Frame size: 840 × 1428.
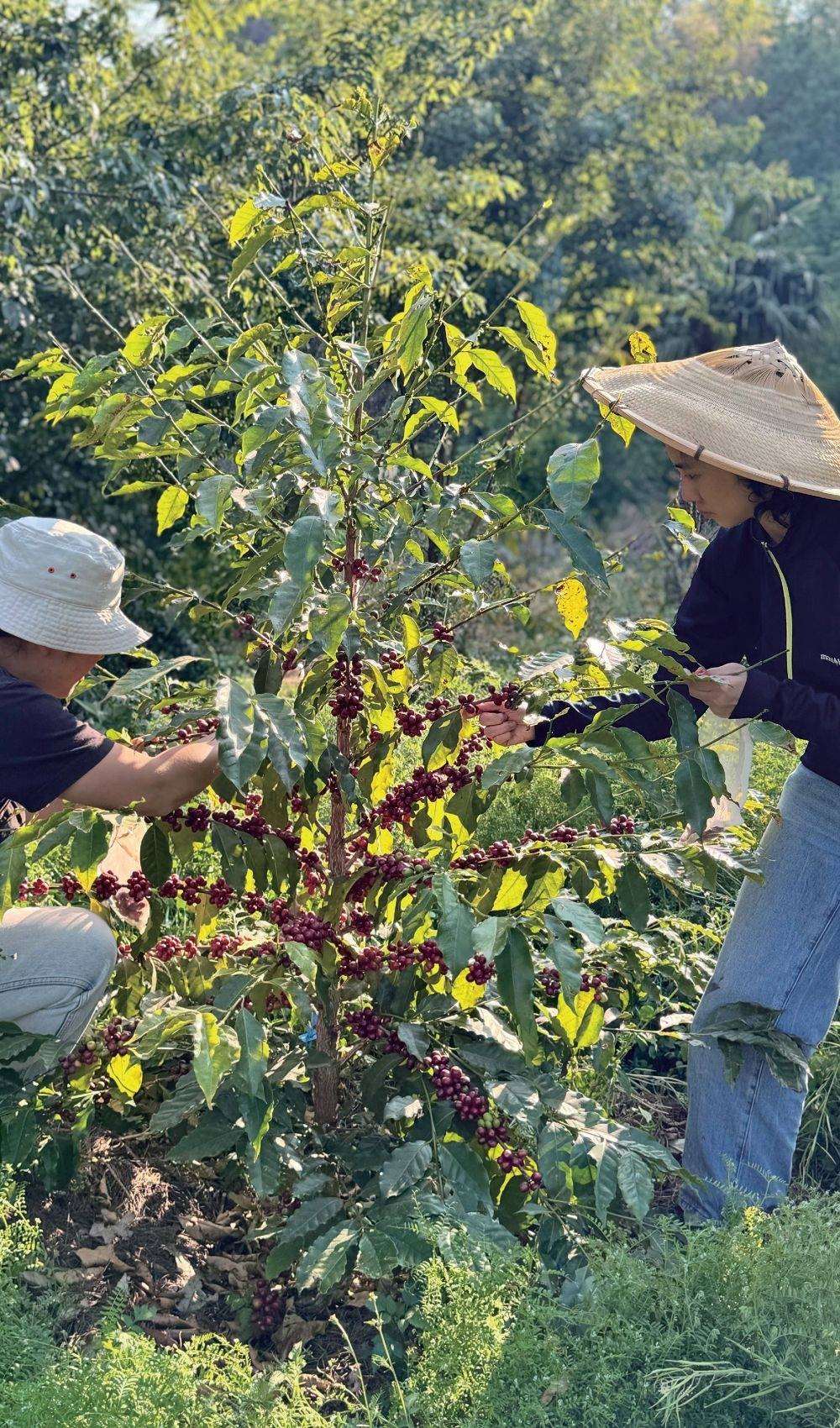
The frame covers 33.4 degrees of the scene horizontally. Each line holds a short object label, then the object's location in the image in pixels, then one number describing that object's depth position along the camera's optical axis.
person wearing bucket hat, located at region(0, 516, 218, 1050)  2.35
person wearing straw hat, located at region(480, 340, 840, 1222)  2.47
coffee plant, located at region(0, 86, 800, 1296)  2.17
